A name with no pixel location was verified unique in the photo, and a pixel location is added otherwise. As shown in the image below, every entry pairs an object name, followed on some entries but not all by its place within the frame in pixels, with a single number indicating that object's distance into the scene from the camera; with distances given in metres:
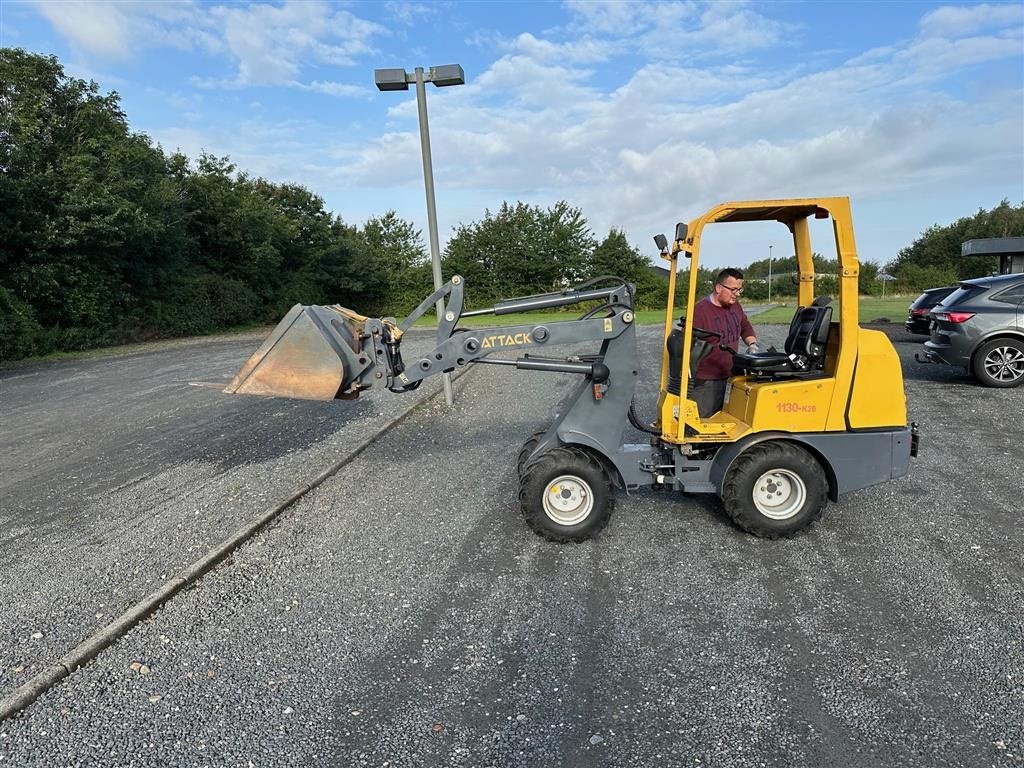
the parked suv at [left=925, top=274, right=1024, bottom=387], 9.58
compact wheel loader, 4.50
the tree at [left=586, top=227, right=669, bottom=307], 45.75
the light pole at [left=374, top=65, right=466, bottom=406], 9.09
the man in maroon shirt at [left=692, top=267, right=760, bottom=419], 4.82
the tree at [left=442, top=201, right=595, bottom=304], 47.38
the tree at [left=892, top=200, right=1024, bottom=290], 57.91
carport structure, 21.62
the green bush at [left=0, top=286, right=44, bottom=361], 18.12
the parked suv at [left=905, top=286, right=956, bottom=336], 14.11
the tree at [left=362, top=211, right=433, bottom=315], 45.59
